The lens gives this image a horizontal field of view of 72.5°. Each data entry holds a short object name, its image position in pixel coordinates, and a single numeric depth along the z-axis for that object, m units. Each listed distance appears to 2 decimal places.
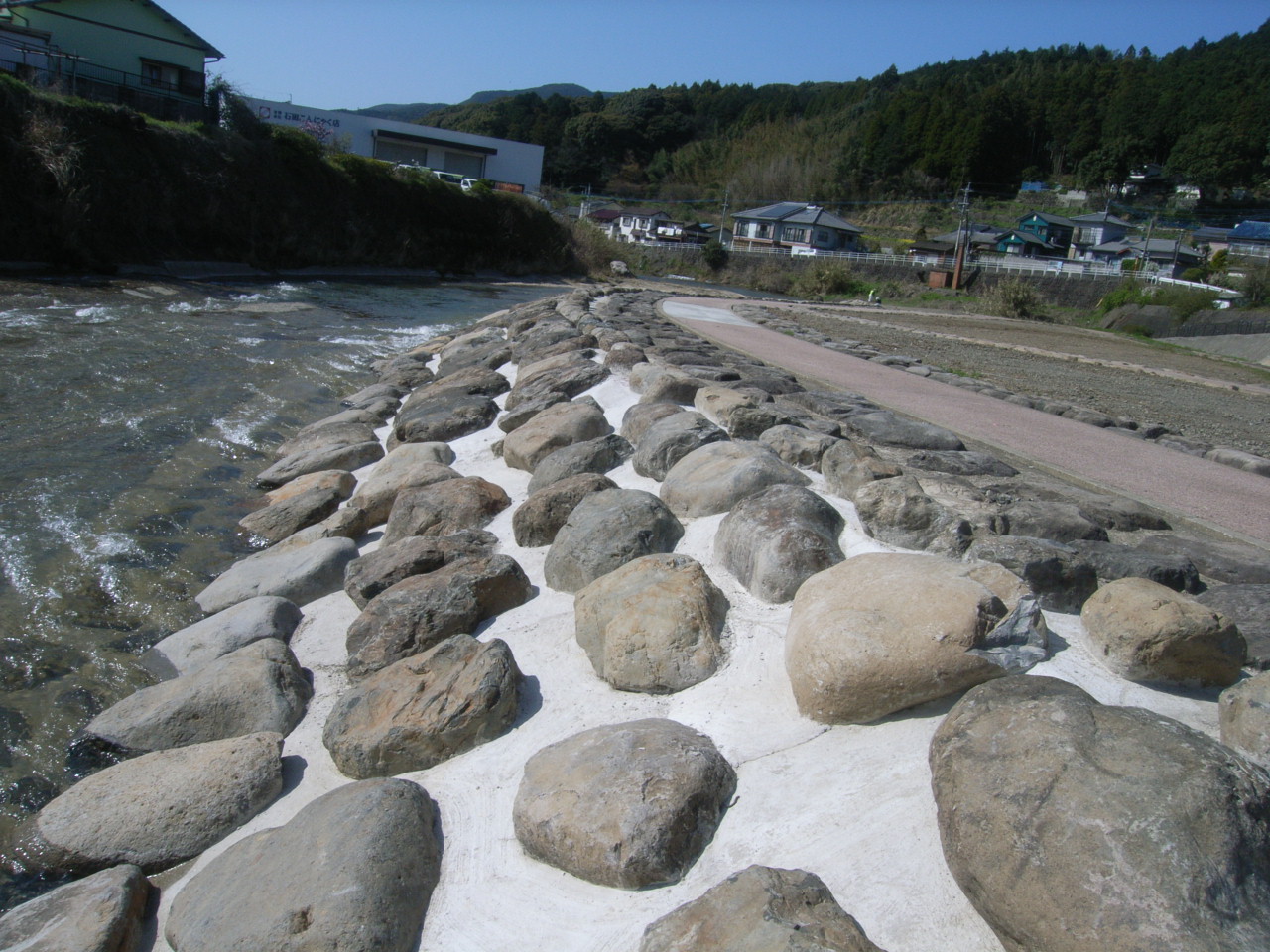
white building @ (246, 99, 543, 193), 44.56
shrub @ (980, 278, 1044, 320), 26.20
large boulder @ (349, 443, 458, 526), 4.90
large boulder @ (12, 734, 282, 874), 2.50
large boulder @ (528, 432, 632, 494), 4.40
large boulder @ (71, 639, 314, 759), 2.99
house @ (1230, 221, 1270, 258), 49.31
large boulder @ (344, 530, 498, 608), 3.70
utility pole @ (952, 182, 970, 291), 39.25
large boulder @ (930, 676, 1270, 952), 1.50
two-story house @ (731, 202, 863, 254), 55.00
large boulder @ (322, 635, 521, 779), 2.54
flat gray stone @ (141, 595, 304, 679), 3.55
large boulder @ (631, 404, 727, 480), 4.17
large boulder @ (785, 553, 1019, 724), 2.13
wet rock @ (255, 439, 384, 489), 5.82
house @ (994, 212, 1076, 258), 53.38
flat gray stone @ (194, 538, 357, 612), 4.04
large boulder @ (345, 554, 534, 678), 3.17
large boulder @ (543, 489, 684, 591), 3.30
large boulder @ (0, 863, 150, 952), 2.07
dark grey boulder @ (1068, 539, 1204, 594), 2.74
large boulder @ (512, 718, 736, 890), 1.96
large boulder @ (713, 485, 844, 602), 2.82
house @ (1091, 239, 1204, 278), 43.62
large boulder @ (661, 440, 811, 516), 3.46
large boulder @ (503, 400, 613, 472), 4.91
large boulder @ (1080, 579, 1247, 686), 2.16
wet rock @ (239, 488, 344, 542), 4.97
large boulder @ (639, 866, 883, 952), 1.58
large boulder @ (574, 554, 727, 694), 2.62
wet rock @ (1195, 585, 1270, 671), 2.31
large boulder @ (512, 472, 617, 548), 3.84
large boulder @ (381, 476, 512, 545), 4.31
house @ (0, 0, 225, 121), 22.72
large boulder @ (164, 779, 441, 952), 1.94
